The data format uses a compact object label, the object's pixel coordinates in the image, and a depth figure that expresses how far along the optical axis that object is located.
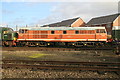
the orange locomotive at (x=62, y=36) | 19.91
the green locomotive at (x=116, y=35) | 25.23
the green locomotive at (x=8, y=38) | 20.74
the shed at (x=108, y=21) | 41.34
